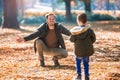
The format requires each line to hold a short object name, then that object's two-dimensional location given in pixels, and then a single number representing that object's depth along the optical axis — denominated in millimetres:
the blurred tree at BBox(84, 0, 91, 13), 46159
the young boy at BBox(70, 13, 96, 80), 8641
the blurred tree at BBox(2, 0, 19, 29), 29016
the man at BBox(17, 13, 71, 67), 10773
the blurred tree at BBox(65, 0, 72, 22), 38353
